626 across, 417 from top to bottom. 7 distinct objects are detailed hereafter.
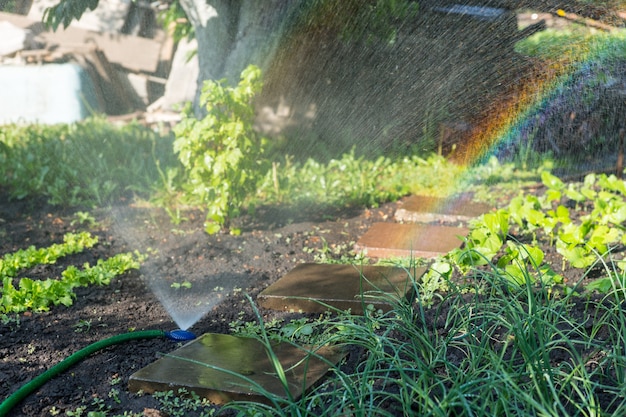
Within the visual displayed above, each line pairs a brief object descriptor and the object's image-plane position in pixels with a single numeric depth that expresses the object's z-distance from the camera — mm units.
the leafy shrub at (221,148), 4723
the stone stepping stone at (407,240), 4236
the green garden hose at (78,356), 2413
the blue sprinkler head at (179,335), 3014
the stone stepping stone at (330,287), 3318
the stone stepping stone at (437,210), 5266
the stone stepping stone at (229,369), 2426
